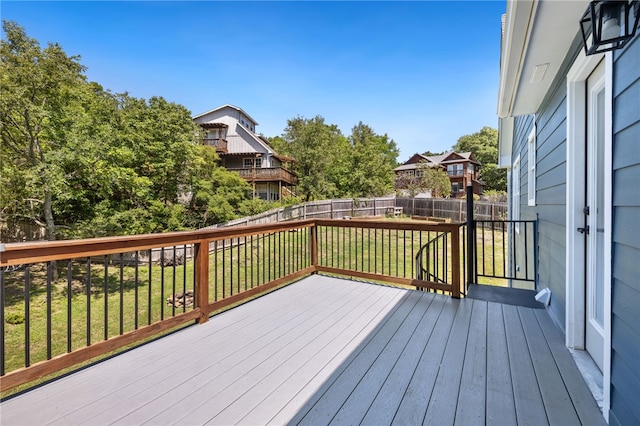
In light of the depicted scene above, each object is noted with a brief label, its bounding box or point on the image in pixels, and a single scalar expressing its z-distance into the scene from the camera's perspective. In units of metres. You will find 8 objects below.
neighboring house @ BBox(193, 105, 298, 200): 19.36
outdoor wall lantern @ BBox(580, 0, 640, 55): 1.23
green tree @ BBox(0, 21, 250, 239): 7.83
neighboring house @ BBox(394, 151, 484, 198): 27.98
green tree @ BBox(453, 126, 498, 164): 30.58
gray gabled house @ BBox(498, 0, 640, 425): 1.24
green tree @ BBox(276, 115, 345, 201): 18.56
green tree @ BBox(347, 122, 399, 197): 19.27
